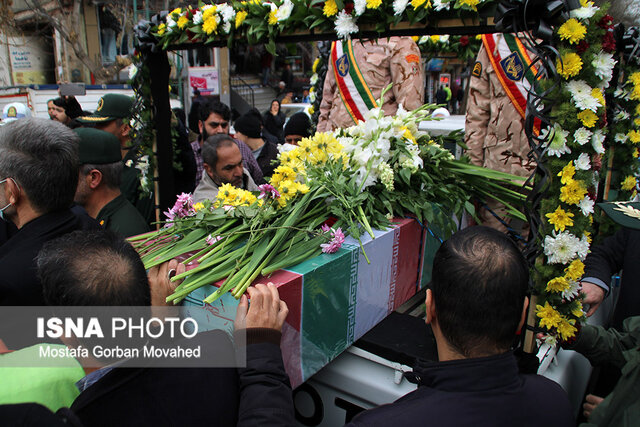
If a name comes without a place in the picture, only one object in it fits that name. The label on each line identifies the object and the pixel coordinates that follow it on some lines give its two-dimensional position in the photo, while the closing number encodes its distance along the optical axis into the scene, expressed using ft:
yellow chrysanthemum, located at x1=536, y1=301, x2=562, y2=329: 6.93
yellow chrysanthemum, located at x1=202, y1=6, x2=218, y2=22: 9.28
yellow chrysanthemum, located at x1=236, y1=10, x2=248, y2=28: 8.88
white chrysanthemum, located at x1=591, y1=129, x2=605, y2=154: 6.48
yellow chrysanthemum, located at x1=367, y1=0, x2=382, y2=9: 7.42
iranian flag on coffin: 5.75
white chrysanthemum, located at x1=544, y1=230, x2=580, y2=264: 6.68
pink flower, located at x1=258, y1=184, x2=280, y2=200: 7.24
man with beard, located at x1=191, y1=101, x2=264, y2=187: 15.05
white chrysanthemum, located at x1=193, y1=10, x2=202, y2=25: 9.57
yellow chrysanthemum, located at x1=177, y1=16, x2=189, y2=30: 9.82
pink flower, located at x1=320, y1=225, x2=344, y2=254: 6.47
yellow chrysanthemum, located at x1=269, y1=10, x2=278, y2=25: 8.44
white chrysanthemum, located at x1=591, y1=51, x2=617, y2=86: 6.32
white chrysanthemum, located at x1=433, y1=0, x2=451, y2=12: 7.01
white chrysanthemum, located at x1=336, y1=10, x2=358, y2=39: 7.70
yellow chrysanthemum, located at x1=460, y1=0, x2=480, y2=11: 6.76
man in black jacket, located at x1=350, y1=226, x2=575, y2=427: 3.69
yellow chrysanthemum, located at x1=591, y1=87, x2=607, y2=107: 6.46
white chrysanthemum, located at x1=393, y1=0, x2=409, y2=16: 7.22
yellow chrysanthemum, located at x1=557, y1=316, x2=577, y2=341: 6.94
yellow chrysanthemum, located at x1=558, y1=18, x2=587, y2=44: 6.14
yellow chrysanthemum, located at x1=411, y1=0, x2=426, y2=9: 7.09
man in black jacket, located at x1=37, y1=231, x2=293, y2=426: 3.65
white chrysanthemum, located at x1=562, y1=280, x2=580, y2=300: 6.87
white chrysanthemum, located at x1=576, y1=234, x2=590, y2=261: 6.74
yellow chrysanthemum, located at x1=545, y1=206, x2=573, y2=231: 6.69
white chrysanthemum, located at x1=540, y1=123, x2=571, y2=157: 6.56
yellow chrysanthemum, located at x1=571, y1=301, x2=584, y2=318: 6.95
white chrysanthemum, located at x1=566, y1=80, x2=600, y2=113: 6.34
